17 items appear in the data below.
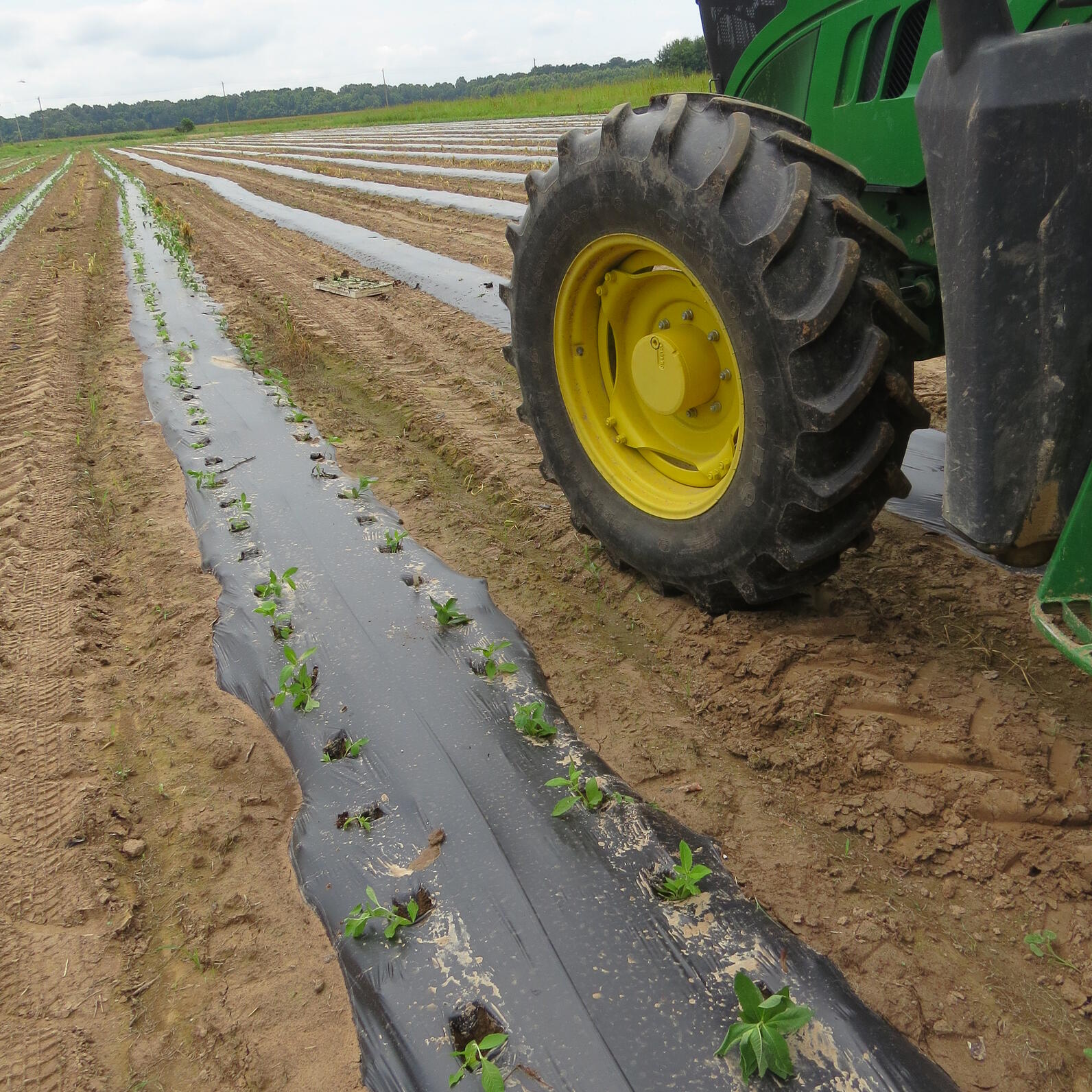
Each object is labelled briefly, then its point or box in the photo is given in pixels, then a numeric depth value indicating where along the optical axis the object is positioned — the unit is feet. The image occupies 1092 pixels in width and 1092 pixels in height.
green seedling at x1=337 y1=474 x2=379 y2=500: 13.03
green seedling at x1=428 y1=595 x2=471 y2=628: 9.70
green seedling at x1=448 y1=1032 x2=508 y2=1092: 5.17
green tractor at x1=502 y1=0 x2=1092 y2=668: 5.55
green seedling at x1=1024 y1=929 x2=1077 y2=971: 5.63
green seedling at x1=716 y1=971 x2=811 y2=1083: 5.06
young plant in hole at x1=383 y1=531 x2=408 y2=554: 11.48
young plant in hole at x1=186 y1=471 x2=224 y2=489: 13.53
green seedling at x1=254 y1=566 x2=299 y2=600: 10.55
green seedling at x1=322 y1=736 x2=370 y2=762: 8.04
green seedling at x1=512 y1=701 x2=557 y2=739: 7.99
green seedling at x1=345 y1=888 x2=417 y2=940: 6.29
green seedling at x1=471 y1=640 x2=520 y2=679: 8.85
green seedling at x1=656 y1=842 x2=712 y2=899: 6.27
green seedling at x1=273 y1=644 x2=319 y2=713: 8.71
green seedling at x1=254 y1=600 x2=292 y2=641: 9.91
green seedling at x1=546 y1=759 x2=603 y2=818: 7.07
